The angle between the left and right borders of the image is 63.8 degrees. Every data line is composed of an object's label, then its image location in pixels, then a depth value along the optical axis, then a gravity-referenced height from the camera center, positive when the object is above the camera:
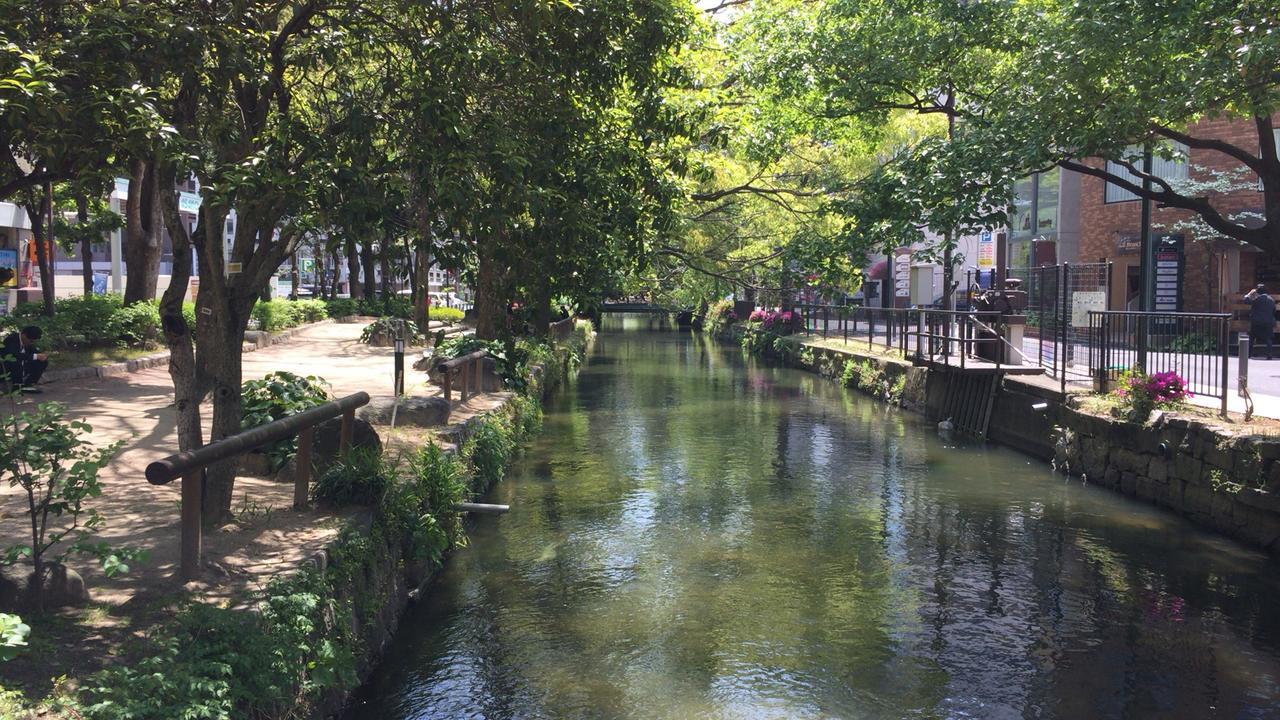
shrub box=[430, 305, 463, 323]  39.84 -0.17
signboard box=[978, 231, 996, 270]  32.47 +2.01
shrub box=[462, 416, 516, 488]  12.57 -1.81
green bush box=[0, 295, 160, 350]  17.91 -0.20
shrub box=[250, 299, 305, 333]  26.66 -0.10
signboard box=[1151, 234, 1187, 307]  28.30 +1.04
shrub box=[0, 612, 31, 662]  3.55 -1.12
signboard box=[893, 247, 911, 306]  33.54 +1.19
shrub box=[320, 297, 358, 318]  38.16 +0.11
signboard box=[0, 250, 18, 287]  30.99 +1.62
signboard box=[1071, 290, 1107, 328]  15.72 +0.07
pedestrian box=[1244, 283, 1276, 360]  20.86 -0.16
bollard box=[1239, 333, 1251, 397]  11.60 -0.65
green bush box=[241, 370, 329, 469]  9.65 -0.88
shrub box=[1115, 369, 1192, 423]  13.02 -1.08
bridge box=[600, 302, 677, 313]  76.50 +0.19
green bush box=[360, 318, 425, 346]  27.11 -0.56
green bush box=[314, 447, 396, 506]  8.27 -1.40
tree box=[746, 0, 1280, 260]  11.03 +2.89
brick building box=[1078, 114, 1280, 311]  27.11 +1.81
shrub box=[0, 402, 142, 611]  4.94 -0.77
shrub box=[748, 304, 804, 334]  38.16 -0.48
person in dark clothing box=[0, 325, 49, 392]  13.53 -0.65
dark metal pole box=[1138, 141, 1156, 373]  14.15 +0.62
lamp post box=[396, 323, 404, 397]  12.87 -0.68
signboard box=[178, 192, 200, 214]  23.98 +2.61
